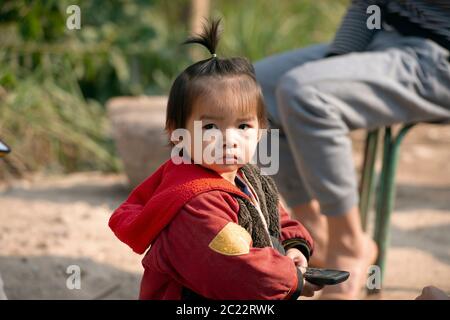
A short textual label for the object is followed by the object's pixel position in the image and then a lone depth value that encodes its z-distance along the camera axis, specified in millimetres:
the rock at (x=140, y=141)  5978
